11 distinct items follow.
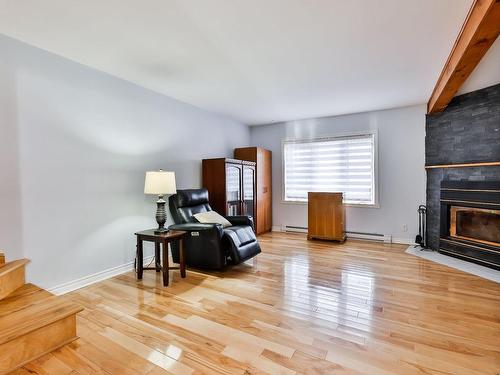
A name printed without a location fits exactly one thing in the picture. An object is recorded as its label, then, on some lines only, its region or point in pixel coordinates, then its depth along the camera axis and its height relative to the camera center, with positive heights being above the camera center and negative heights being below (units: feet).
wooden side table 9.09 -2.24
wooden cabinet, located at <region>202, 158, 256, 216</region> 14.14 -0.12
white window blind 15.74 +0.82
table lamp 9.70 -0.14
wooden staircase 5.20 -2.84
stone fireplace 10.80 +0.07
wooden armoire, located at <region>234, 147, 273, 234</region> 16.94 -0.10
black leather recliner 10.21 -2.26
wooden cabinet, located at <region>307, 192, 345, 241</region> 15.19 -2.04
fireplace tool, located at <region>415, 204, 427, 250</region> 13.96 -2.53
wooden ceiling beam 5.56 +3.32
